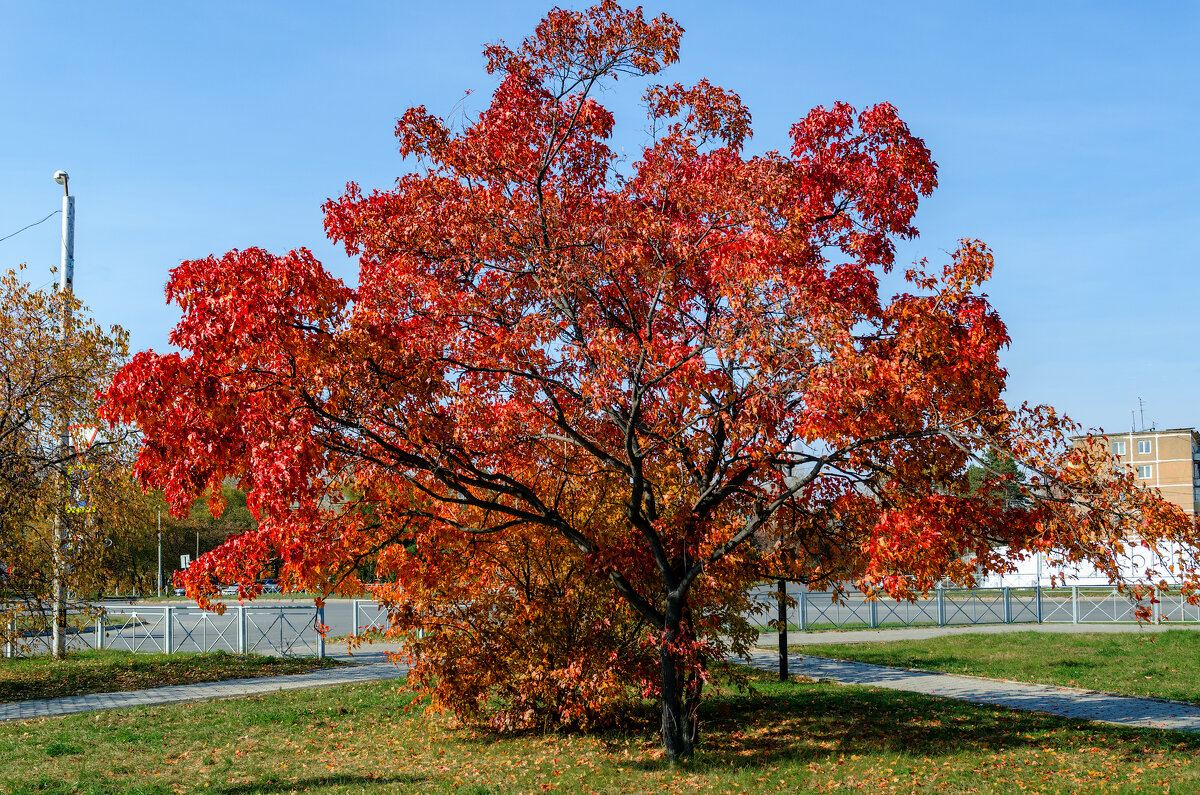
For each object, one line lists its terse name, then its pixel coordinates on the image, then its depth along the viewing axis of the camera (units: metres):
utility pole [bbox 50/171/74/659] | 14.45
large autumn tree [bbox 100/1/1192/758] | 6.64
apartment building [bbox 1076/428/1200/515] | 73.14
